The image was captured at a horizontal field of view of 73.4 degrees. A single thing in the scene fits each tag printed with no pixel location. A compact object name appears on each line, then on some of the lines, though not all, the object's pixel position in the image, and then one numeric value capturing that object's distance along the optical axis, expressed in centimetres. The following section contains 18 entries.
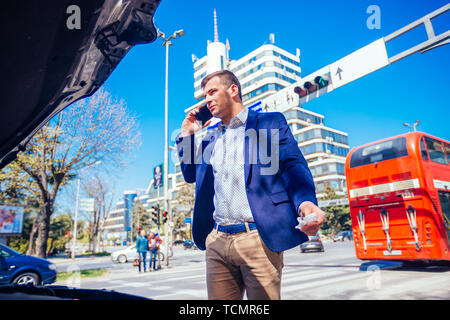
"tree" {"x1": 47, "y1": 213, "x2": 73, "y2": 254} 4143
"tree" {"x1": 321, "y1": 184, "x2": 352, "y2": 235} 4834
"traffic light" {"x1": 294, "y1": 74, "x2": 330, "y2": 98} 840
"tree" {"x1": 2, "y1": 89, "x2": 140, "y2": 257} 1301
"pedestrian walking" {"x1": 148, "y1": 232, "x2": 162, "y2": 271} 1429
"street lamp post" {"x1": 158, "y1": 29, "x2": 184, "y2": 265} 1633
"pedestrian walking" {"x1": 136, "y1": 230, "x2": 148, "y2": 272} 1306
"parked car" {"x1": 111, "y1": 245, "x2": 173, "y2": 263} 2132
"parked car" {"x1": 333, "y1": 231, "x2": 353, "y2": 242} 4296
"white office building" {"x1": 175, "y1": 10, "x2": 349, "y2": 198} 5678
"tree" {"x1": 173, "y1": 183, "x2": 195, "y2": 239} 4853
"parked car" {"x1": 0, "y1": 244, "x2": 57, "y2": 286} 819
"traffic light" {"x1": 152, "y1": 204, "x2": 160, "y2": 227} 1702
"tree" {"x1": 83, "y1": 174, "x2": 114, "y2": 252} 3325
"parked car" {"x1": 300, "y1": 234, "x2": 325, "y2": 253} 2186
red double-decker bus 859
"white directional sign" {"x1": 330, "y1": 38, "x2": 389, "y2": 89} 737
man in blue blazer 153
